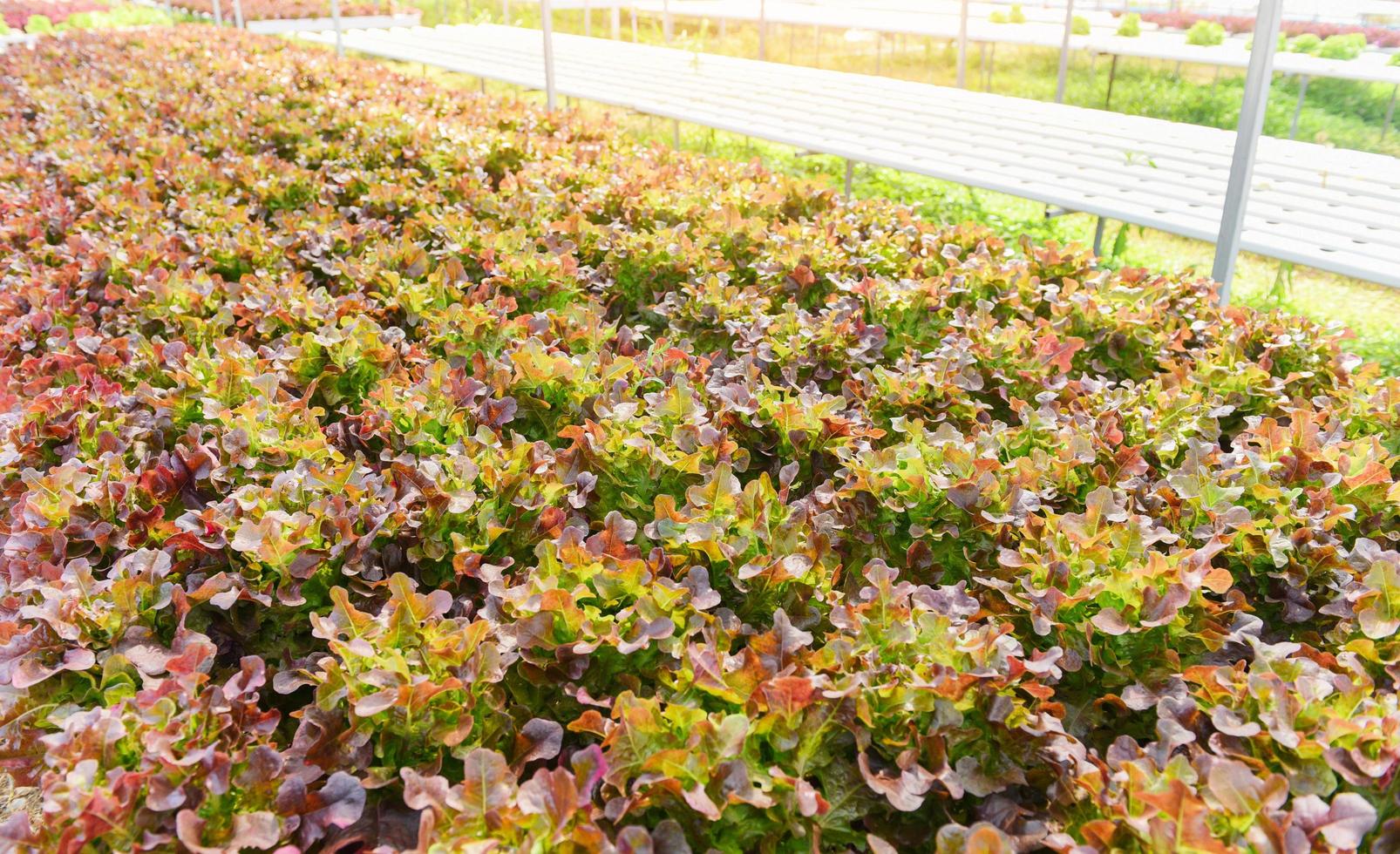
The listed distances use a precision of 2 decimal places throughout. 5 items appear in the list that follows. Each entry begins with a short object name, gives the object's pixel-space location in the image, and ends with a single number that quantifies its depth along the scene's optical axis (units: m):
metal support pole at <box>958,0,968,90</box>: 7.97
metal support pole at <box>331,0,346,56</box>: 9.90
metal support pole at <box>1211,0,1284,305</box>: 3.02
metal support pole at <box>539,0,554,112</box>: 6.20
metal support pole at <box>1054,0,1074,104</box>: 7.18
